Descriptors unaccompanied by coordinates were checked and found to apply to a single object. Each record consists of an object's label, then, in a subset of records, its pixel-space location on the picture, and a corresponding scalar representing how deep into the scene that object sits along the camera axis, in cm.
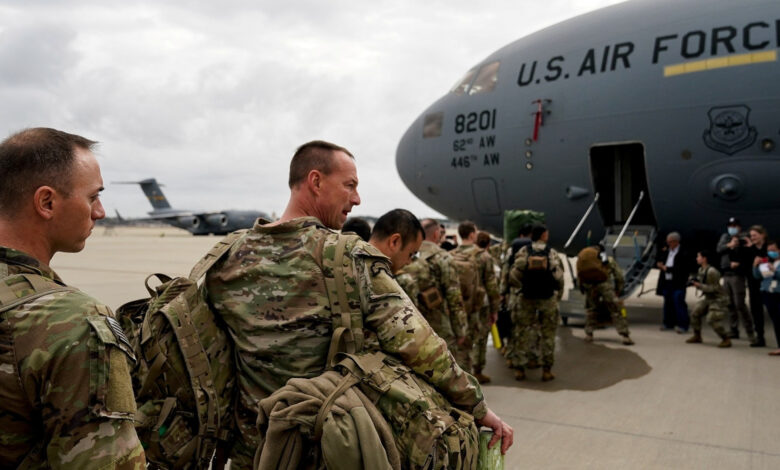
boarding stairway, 923
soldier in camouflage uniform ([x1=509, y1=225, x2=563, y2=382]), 611
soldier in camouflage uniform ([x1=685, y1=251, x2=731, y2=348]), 746
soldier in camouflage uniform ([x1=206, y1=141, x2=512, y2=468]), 189
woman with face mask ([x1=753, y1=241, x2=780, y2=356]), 681
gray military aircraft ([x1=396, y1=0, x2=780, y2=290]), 799
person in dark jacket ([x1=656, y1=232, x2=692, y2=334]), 863
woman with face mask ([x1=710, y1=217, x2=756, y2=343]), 750
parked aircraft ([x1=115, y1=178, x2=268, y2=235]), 4522
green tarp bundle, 939
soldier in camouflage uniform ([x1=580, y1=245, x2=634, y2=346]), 783
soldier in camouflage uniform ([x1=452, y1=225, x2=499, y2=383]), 618
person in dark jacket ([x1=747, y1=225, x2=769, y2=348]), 738
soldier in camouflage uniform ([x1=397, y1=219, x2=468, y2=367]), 510
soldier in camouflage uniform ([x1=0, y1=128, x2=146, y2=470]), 120
